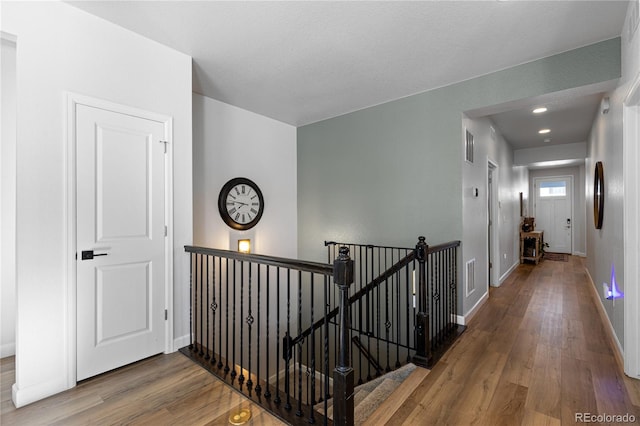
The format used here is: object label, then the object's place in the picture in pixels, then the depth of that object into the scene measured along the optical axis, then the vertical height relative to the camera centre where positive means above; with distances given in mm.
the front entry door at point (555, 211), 8352 +43
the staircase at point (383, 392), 1946 -1370
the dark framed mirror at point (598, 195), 3268 +201
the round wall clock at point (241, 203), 3898 +138
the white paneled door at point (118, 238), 2184 -197
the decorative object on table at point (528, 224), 7676 -304
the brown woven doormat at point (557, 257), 7492 -1178
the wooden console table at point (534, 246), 7129 -829
